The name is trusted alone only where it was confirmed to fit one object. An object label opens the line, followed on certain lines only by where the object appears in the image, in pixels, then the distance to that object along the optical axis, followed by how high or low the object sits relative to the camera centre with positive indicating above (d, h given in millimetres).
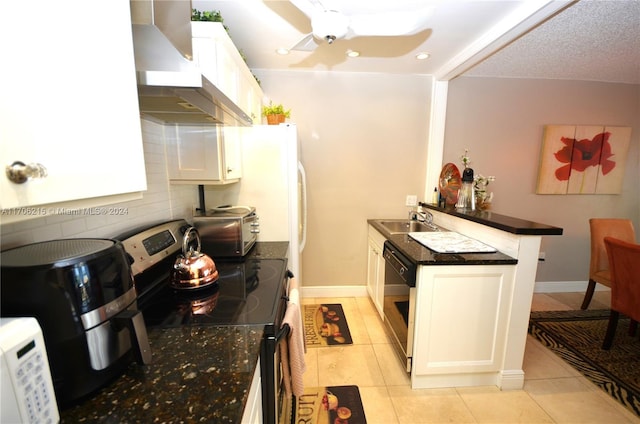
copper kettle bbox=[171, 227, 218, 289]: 1229 -485
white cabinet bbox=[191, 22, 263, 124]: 1410 +639
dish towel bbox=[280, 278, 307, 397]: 1142 -826
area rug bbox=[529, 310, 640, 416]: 1796 -1451
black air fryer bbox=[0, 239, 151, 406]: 580 -329
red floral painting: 2924 +154
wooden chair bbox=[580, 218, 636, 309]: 2508 -618
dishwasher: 1710 -942
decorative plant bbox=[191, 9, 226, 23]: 1433 +833
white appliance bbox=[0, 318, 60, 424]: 434 -369
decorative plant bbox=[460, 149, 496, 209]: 2408 -171
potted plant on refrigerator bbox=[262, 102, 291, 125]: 2219 +462
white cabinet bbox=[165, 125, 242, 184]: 1595 +95
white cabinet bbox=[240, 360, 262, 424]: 750 -740
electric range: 995 -590
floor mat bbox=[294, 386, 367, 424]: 1572 -1495
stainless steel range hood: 791 +326
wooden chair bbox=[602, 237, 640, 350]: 1821 -777
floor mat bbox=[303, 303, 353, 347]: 2311 -1499
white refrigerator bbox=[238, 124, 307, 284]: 2014 -91
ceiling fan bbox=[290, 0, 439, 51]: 1360 +807
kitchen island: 1629 -891
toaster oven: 1681 -418
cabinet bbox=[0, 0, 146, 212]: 429 +135
